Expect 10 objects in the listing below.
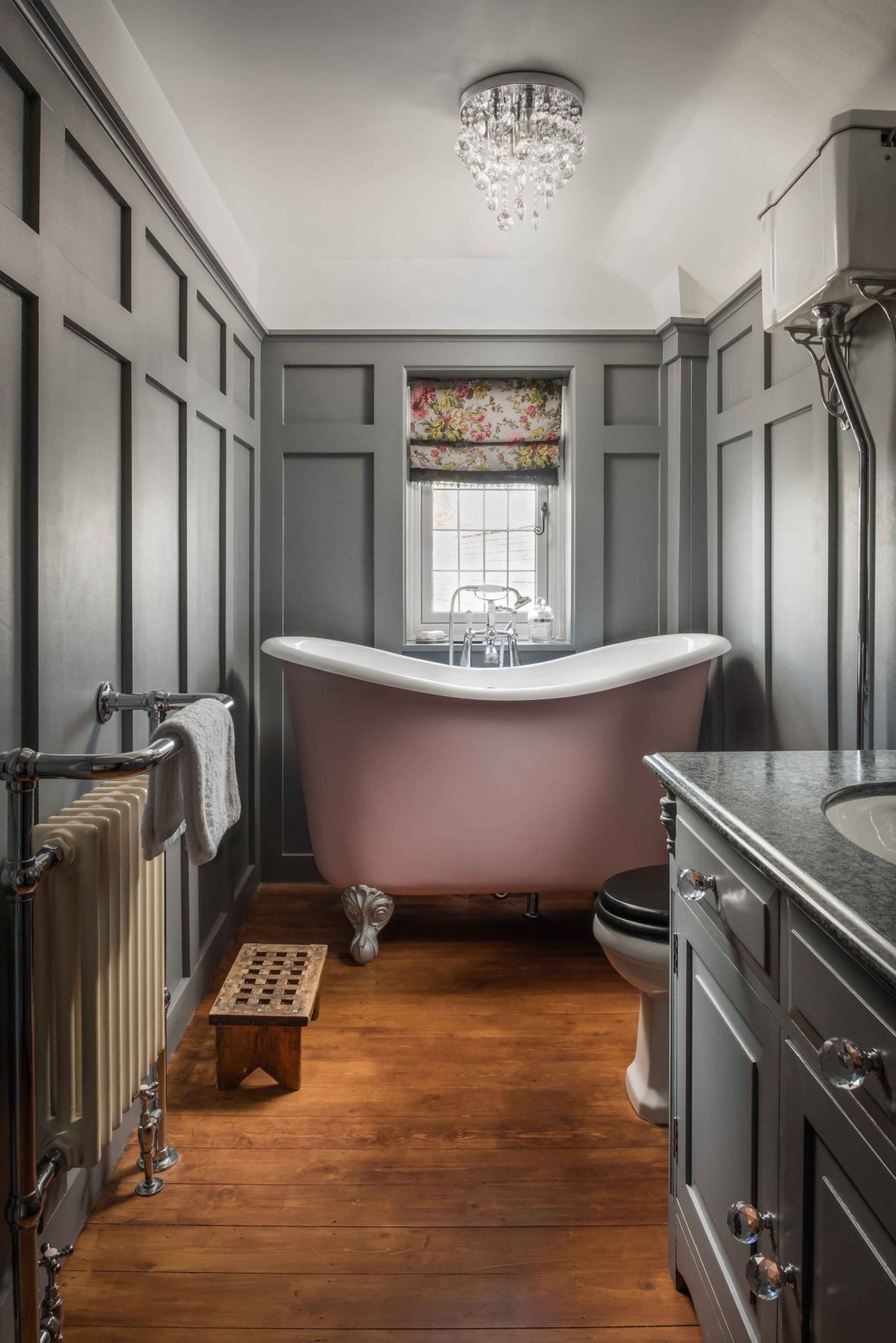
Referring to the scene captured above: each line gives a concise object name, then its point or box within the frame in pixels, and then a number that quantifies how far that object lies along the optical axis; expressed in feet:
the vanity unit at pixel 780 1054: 2.17
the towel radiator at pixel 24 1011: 3.50
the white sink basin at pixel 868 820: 3.62
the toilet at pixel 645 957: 5.36
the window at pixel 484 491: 11.00
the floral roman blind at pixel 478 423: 10.97
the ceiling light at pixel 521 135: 6.62
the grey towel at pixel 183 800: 4.19
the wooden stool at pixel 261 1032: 5.98
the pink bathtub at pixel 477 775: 8.00
